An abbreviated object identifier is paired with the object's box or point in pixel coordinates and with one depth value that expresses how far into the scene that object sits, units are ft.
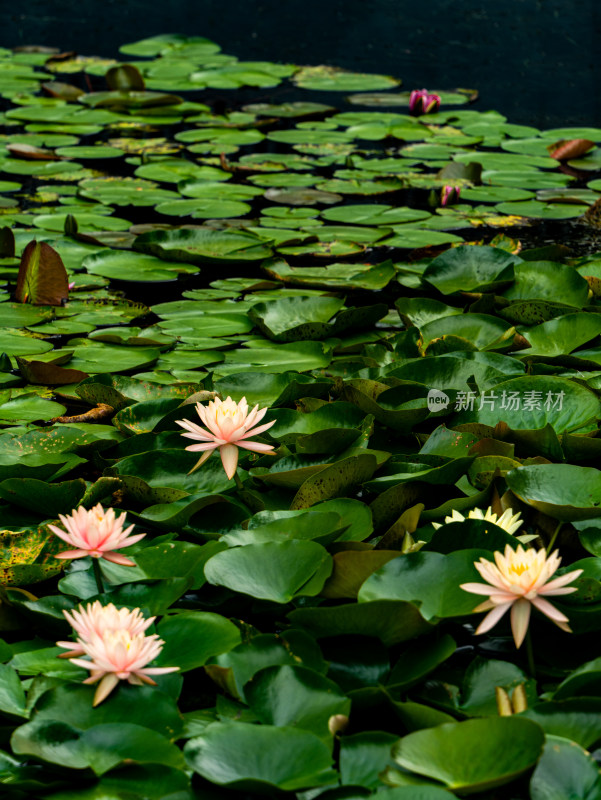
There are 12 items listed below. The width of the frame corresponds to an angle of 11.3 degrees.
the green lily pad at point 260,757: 13.26
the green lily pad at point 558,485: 15.05
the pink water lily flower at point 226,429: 14.96
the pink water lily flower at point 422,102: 41.22
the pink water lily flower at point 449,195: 29.50
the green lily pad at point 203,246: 24.15
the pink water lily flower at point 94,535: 14.12
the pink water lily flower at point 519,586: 13.60
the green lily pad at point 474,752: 13.19
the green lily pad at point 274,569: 14.39
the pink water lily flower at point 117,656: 13.61
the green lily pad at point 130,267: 23.21
